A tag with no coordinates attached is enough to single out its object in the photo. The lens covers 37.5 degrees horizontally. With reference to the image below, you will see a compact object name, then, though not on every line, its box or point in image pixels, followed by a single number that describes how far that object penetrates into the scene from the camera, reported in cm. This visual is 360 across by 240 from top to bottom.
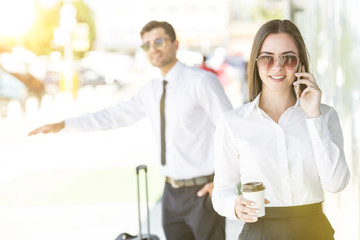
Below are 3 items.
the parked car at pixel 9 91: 2030
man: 360
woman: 207
